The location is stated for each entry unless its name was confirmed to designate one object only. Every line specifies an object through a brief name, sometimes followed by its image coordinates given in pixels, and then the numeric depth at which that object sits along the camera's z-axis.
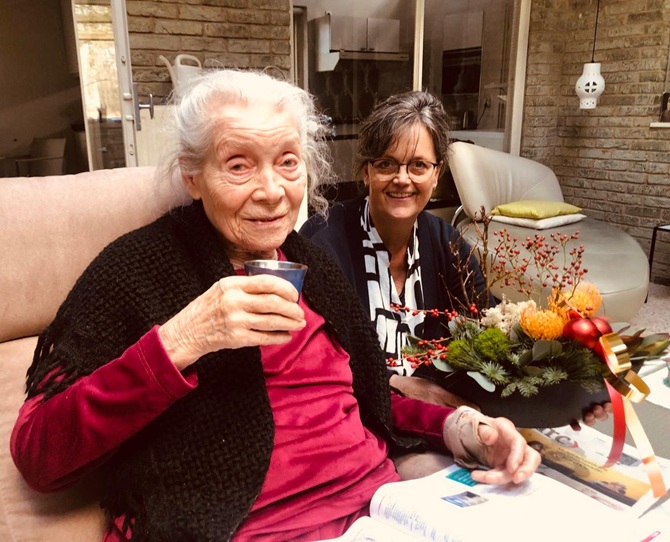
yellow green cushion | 3.78
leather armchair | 2.82
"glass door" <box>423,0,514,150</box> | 4.78
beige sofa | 1.22
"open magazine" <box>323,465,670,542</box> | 0.87
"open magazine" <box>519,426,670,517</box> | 1.03
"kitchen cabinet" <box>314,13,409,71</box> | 4.27
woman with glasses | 1.57
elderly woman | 0.82
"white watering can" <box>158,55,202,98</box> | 3.19
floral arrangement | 1.03
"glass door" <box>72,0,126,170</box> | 2.89
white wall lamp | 4.40
